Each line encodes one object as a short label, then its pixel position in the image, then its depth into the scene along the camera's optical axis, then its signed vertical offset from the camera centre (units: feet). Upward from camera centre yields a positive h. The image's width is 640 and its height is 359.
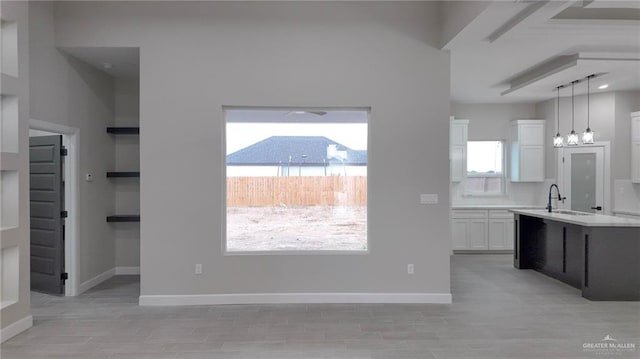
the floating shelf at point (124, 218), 18.56 -2.05
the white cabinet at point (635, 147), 21.50 +1.56
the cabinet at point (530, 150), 25.04 +1.60
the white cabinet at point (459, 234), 24.21 -3.64
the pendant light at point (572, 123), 19.08 +3.10
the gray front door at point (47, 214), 15.97 -1.63
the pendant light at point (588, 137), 18.31 +1.79
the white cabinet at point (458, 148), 24.81 +1.71
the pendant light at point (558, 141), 20.30 +1.76
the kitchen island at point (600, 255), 15.02 -3.18
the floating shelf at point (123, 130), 18.44 +2.10
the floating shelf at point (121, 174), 18.53 +0.04
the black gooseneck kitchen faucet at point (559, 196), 22.53 -1.25
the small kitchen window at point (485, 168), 26.32 +0.47
